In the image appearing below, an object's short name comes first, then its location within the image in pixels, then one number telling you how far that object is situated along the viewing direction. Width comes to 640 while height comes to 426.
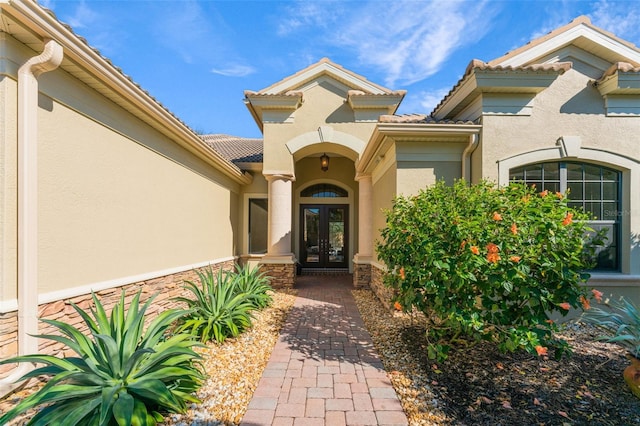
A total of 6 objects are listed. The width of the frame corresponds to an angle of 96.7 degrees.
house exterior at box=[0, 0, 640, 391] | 3.20
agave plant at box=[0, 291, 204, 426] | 2.45
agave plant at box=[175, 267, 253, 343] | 4.79
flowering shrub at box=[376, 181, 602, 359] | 3.59
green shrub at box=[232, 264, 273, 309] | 6.35
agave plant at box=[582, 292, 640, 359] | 3.65
